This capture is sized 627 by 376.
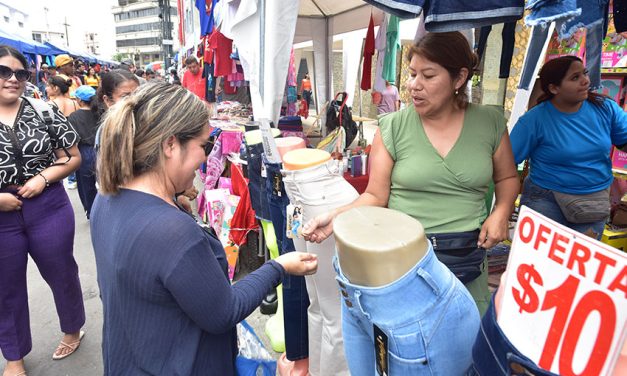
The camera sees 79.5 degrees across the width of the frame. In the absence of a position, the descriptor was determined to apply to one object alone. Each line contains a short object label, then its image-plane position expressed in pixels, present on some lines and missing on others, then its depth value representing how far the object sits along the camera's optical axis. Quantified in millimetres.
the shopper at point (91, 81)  11493
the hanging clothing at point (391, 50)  4546
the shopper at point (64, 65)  7016
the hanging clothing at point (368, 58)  4934
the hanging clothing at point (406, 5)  1350
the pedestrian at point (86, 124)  3766
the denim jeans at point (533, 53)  2752
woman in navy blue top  1011
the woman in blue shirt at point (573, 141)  2314
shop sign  524
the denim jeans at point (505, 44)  2705
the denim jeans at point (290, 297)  2070
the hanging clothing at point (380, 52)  4823
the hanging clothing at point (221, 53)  5684
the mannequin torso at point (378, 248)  796
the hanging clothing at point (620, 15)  1615
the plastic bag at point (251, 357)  1436
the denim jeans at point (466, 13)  1332
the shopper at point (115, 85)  2969
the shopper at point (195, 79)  7934
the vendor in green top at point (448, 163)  1477
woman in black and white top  2076
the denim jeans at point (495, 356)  580
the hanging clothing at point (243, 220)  3426
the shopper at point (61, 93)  4977
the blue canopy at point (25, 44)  11248
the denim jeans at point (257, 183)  2559
